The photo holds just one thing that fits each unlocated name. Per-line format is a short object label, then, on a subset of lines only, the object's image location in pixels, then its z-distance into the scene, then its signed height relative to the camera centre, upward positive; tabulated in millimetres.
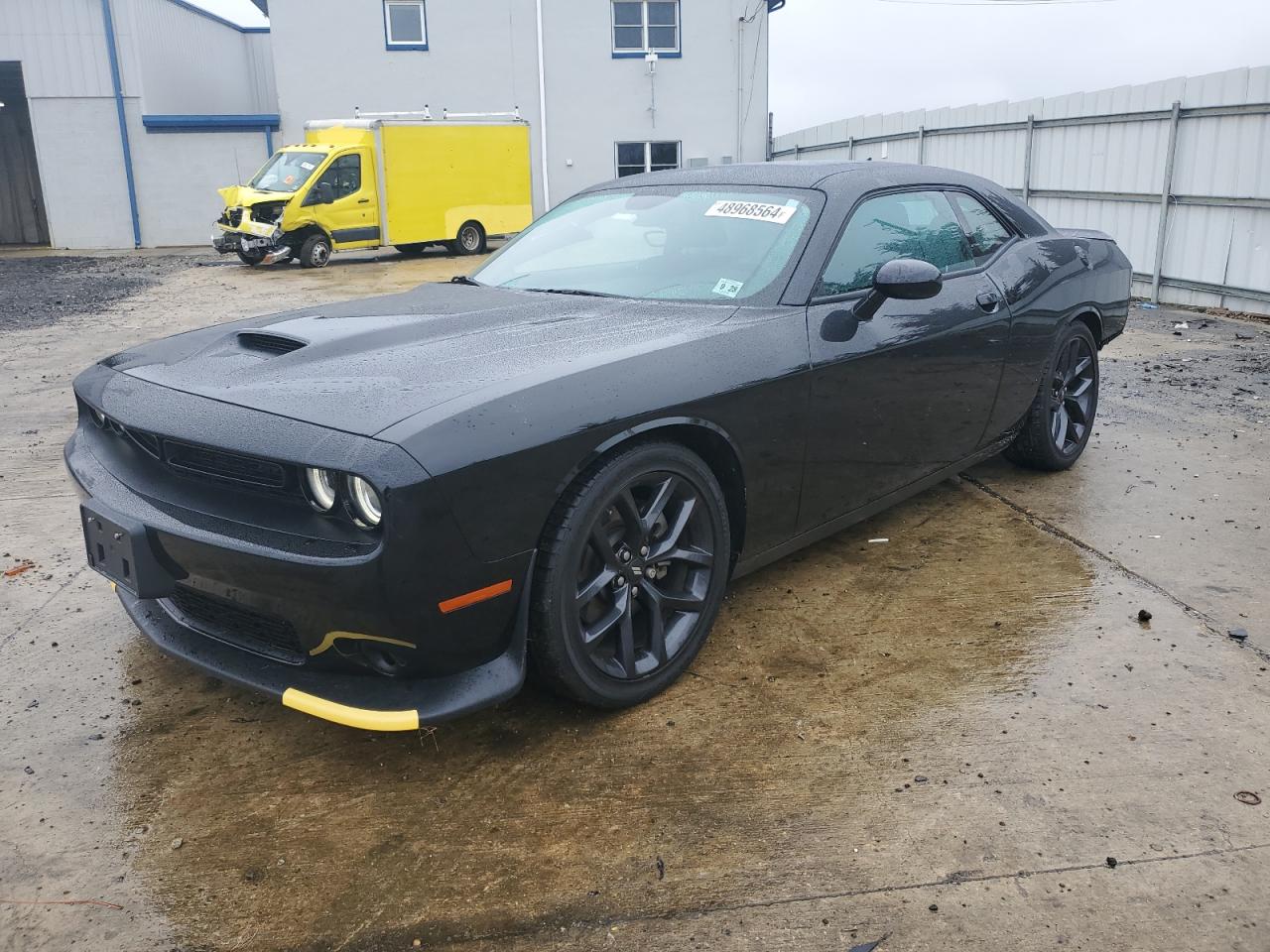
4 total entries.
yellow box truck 17562 -308
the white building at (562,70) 23344 +2195
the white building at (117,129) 23216 +1028
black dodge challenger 2328 -675
